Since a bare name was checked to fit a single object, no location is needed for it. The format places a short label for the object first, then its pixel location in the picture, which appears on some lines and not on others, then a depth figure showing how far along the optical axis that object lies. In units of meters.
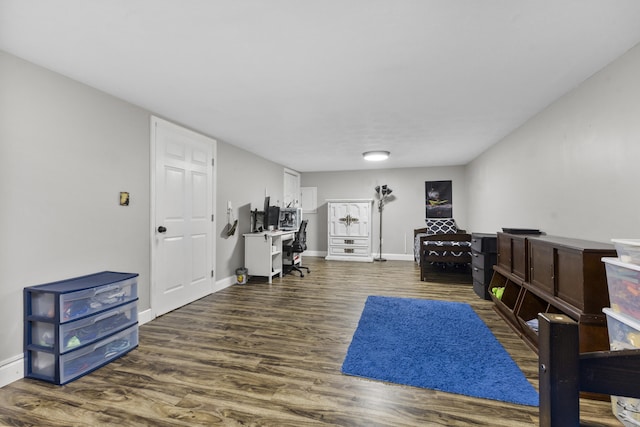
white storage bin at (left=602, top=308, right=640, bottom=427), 1.46
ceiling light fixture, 5.20
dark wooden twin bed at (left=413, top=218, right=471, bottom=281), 4.90
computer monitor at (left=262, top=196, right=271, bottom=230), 5.15
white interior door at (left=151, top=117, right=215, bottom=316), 3.22
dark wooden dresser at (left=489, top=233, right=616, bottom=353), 1.84
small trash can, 4.67
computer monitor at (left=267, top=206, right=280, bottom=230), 5.28
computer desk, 4.79
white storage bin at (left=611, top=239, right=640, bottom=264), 1.46
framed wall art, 6.86
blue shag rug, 1.89
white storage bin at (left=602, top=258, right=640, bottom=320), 1.47
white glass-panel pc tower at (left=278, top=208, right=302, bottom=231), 5.89
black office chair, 5.45
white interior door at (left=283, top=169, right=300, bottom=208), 6.83
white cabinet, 6.93
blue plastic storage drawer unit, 1.97
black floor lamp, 7.14
